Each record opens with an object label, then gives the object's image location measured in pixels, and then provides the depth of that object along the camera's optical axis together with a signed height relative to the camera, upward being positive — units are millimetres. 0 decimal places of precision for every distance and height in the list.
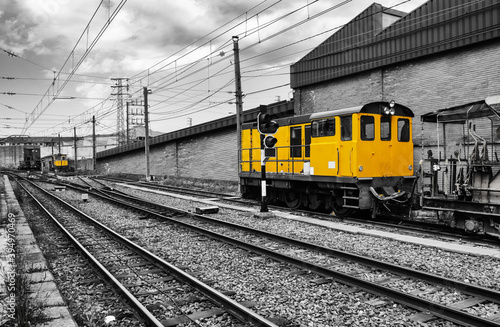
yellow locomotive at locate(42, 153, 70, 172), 58844 +795
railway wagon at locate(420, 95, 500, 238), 8523 -608
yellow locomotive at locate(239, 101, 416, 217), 11750 +104
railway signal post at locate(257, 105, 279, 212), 12534 +915
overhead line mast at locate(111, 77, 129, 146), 52638 +7226
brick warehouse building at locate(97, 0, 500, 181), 14250 +4408
